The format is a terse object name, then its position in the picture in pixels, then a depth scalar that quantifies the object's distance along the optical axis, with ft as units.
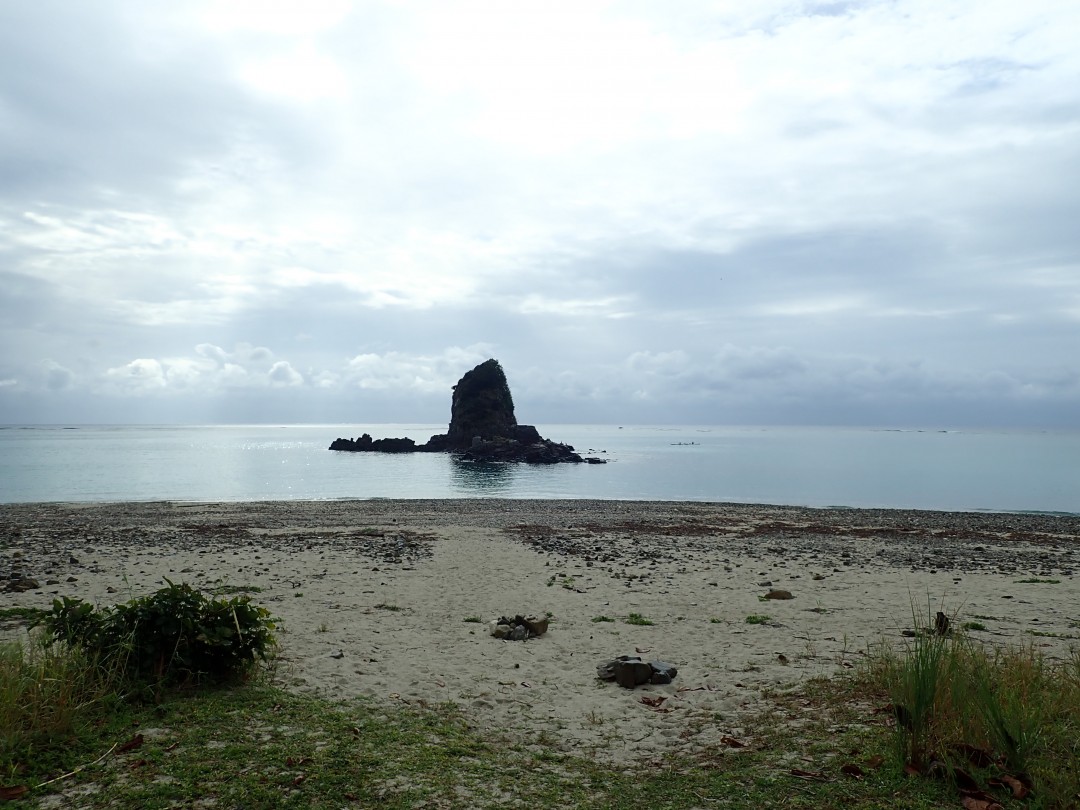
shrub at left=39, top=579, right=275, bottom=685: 25.04
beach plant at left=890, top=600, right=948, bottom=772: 18.83
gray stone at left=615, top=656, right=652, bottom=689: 28.84
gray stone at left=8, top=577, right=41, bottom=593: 45.88
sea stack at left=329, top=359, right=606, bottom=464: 444.92
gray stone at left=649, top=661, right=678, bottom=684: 29.19
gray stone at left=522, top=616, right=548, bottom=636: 37.37
